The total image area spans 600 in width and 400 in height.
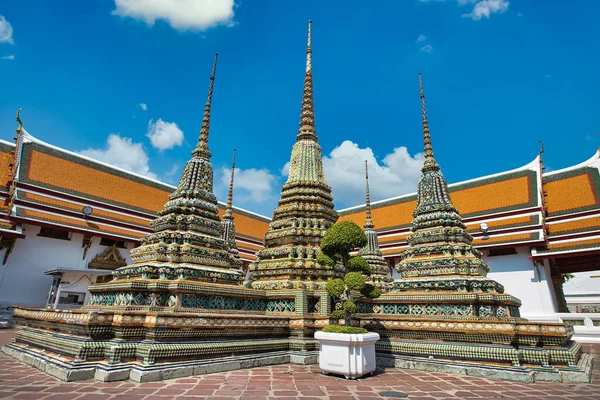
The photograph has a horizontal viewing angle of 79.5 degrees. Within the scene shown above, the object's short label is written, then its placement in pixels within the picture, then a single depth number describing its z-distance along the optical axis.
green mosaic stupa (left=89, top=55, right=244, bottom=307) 7.61
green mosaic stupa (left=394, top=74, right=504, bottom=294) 9.14
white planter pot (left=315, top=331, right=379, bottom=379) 6.28
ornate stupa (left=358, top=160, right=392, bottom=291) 17.83
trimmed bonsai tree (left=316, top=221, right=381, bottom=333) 7.12
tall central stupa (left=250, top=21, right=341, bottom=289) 9.63
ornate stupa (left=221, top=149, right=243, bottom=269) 17.37
